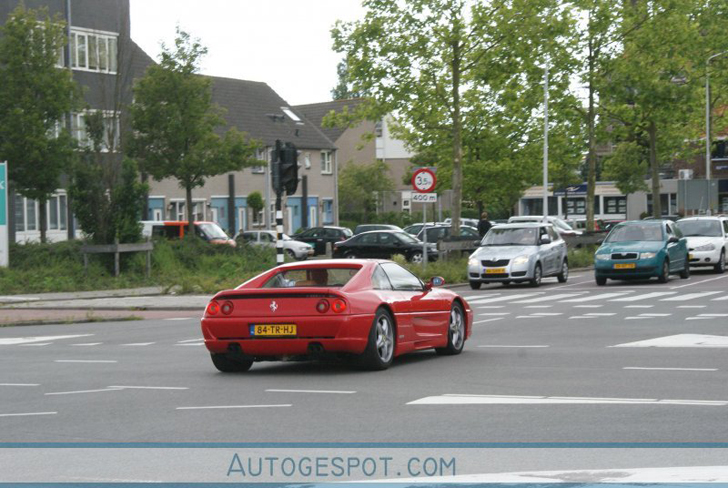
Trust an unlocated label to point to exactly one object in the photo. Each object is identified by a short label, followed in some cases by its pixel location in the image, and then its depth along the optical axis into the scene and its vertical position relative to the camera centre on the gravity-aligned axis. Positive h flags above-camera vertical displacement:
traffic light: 23.94 +0.64
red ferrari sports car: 13.25 -1.22
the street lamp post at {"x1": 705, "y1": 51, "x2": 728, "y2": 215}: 62.09 +3.59
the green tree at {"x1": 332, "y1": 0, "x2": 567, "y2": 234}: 39.81 +4.82
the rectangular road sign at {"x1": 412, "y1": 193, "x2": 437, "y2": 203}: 34.97 +0.11
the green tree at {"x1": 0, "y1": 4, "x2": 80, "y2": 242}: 40.78 +3.43
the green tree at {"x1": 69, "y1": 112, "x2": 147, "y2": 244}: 34.38 +0.38
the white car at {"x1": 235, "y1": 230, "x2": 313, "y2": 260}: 50.97 -1.69
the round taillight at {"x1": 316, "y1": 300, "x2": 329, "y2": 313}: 13.24 -1.08
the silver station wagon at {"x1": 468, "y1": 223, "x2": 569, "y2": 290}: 32.72 -1.48
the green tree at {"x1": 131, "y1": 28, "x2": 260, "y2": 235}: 51.06 +3.32
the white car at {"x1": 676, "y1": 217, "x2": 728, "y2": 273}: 38.41 -1.33
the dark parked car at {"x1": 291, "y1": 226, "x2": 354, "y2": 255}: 56.69 -1.52
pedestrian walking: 44.12 -0.88
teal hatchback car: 32.78 -1.43
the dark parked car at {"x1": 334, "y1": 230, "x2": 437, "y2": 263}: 48.00 -1.69
